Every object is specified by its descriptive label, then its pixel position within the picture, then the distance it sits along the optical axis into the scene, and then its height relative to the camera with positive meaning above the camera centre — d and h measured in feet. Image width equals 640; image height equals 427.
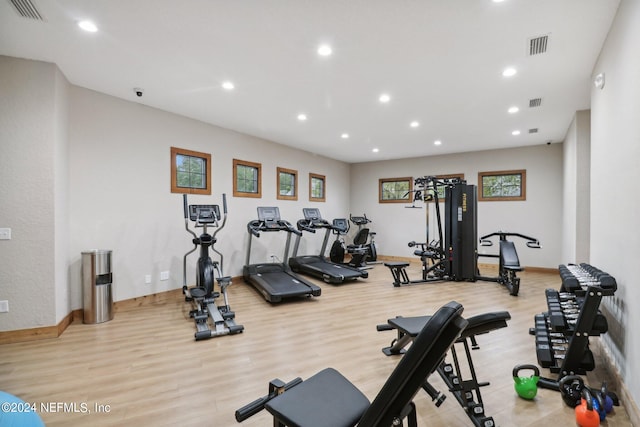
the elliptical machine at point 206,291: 11.58 -3.51
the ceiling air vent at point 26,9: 8.08 +5.38
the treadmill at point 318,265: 20.16 -3.84
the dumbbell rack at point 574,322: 7.27 -2.74
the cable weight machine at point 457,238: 20.48 -1.64
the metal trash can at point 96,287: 12.67 -3.12
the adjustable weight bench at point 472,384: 6.13 -3.60
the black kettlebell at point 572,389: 7.04 -4.03
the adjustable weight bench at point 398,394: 3.65 -2.18
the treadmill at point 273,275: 15.79 -3.87
